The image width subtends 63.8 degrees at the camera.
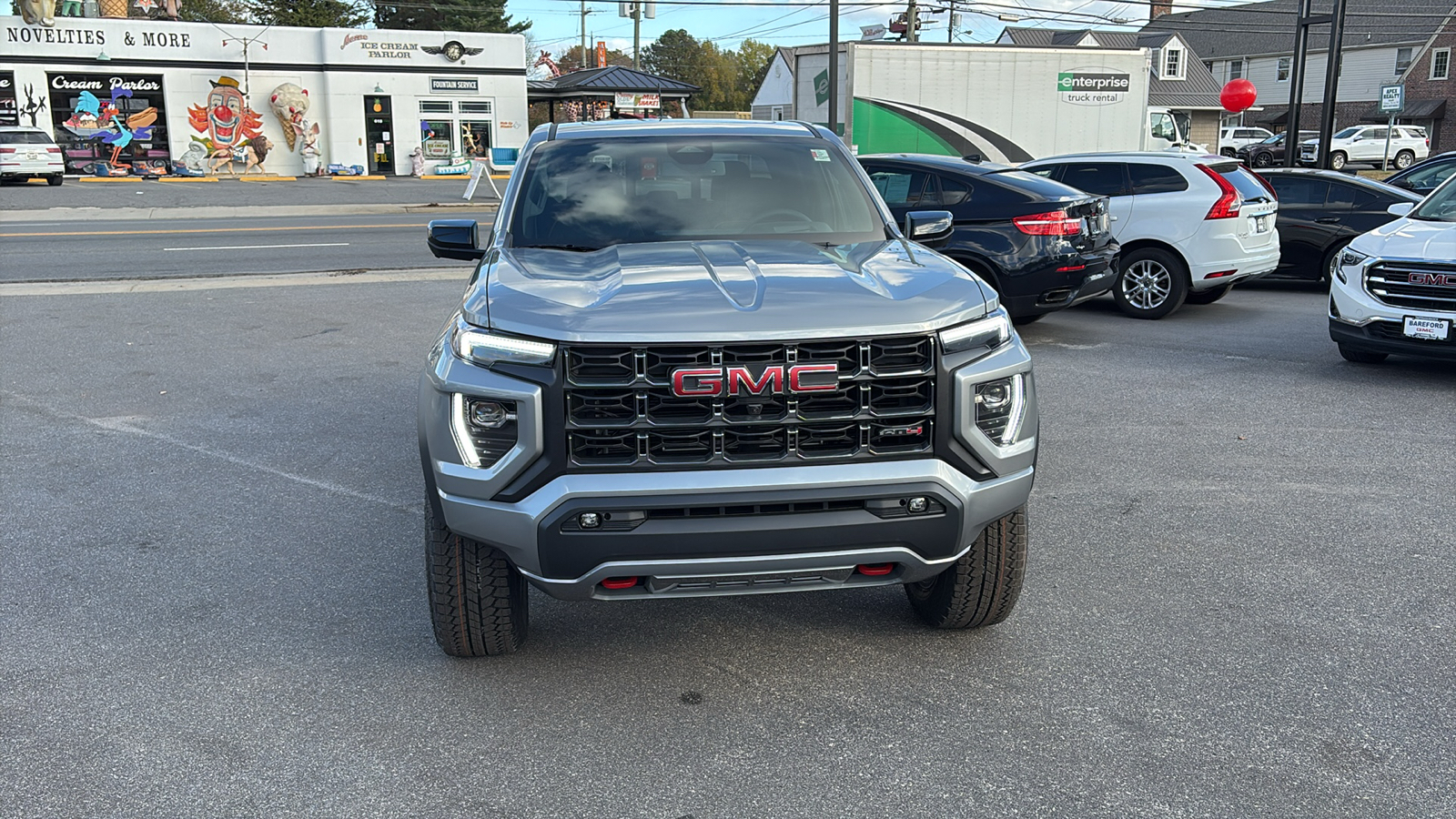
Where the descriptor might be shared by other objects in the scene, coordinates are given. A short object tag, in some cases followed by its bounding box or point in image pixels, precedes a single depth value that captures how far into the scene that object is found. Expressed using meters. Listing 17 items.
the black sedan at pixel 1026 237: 9.76
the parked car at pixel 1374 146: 45.09
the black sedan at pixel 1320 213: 12.77
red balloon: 27.50
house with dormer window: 57.56
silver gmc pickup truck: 3.29
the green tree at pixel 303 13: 60.91
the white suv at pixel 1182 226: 11.19
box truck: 22.69
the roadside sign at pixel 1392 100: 25.48
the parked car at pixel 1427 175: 14.49
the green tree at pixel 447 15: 68.94
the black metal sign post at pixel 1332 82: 19.56
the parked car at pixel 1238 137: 52.29
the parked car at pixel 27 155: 31.50
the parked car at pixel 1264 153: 47.47
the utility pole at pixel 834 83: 24.42
